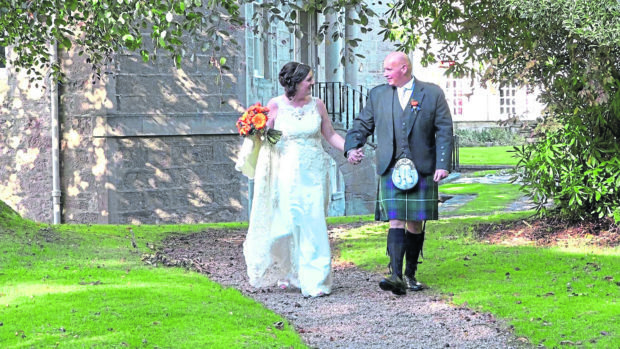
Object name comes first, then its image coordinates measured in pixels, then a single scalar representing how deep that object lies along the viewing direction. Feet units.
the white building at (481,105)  183.52
